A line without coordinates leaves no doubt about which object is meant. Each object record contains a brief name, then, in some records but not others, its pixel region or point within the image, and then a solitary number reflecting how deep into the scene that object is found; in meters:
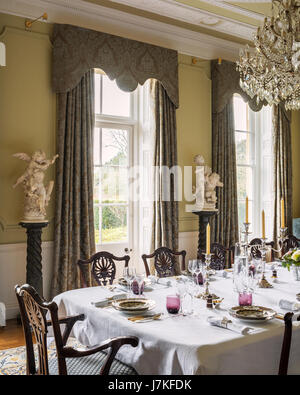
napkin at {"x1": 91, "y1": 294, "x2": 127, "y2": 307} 2.53
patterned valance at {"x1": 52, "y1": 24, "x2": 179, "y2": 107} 4.66
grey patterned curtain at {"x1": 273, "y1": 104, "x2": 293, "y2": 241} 6.88
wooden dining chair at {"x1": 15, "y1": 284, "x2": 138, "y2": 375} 1.92
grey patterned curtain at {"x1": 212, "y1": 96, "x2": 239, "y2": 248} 6.07
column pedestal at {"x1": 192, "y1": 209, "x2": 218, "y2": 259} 5.64
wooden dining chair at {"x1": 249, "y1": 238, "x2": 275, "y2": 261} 4.26
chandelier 3.49
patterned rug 2.15
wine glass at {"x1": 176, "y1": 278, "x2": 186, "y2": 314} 2.36
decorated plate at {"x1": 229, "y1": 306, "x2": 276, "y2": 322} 2.19
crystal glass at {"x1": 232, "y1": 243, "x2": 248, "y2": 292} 2.53
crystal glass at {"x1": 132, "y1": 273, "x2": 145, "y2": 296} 2.70
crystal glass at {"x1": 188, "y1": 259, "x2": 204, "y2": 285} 2.78
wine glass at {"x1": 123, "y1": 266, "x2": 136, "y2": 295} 2.70
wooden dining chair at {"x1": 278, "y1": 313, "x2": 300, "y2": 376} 1.86
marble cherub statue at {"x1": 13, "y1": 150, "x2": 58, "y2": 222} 4.26
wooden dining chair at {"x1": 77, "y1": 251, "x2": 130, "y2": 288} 3.37
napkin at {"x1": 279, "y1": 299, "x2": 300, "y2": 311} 2.44
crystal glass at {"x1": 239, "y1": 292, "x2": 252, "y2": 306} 2.49
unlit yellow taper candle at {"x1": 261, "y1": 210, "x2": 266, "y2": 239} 3.11
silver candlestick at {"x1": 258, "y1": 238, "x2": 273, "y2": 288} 3.05
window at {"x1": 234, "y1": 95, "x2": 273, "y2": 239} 6.68
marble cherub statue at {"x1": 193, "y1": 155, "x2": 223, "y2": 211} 5.70
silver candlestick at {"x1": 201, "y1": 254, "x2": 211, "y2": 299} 2.69
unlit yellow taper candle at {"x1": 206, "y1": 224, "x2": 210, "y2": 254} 2.65
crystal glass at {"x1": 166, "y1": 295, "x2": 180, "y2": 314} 2.36
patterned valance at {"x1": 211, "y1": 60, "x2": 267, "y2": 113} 6.08
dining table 1.88
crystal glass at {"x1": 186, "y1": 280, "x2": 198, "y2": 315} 2.37
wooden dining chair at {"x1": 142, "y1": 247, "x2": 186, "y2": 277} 3.77
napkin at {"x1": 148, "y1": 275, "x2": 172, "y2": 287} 3.12
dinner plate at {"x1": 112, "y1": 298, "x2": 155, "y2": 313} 2.35
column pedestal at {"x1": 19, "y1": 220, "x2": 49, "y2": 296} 4.25
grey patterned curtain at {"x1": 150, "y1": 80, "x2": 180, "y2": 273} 5.47
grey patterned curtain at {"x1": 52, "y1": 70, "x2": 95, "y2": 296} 4.61
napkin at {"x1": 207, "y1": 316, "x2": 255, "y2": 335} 2.06
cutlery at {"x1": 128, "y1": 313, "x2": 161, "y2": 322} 2.25
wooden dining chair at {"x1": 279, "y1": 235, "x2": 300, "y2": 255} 4.88
